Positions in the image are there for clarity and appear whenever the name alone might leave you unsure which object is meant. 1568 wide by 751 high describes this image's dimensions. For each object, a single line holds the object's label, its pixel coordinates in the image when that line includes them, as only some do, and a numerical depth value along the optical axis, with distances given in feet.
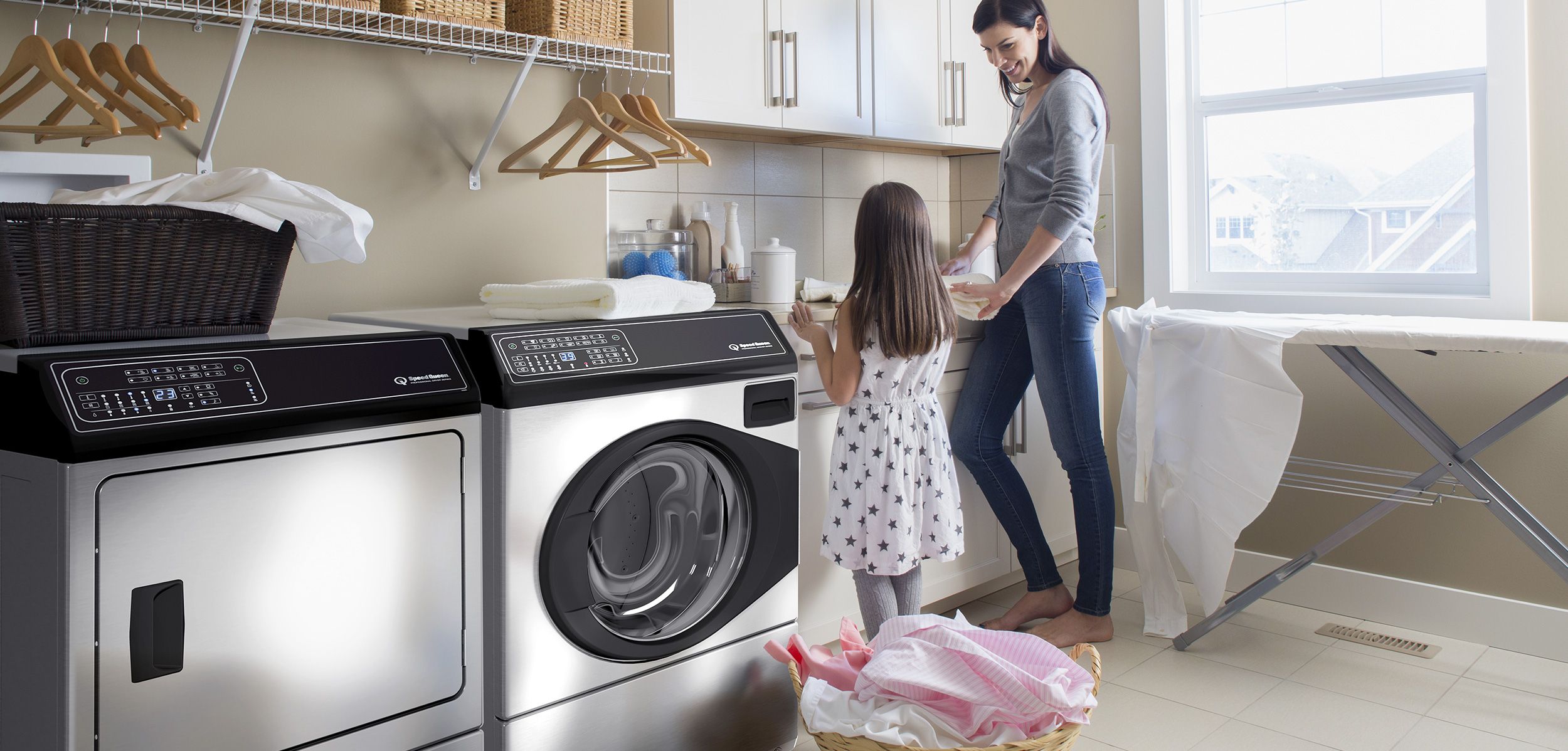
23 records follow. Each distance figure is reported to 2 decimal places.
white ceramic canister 8.14
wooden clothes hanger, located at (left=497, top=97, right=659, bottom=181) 6.93
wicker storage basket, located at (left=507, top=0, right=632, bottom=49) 6.81
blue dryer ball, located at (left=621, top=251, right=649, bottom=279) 8.11
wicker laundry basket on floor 5.39
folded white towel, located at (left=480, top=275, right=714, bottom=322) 5.74
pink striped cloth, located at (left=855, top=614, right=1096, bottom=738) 5.45
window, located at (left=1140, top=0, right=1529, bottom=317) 8.39
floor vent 8.38
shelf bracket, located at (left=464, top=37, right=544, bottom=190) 6.81
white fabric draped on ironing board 7.28
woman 7.68
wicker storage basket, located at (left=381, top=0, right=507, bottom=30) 6.20
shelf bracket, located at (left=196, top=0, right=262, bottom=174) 5.49
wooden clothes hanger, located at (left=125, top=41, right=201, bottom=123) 5.24
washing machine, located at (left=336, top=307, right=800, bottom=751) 5.20
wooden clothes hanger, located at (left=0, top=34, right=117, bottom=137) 4.72
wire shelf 5.74
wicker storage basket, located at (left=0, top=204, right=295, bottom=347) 4.32
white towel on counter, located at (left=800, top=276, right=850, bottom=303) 8.11
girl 6.72
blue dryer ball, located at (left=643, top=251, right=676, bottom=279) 8.03
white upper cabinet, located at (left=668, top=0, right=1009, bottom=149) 7.84
